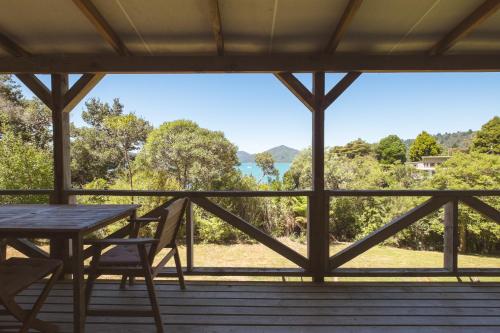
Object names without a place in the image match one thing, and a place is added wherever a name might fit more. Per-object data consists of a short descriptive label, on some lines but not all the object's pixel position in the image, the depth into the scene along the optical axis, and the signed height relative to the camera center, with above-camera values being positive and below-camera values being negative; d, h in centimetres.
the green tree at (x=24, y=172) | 771 -21
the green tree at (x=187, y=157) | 992 +19
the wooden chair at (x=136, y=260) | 211 -71
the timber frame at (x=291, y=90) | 300 +72
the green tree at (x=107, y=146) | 1262 +70
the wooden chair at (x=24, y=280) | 176 -69
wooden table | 198 -41
